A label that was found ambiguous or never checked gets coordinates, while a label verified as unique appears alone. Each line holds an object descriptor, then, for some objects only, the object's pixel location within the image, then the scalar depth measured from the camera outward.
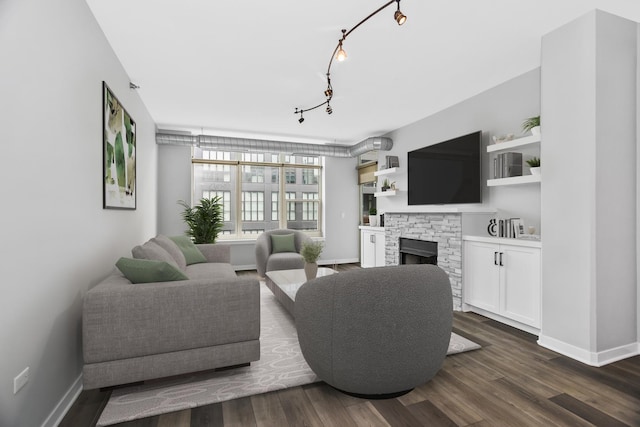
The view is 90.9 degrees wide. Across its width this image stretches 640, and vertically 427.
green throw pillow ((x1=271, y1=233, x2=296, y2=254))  5.49
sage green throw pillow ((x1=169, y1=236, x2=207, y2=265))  4.21
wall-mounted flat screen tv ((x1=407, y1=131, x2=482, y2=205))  4.02
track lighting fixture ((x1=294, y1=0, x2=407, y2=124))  1.79
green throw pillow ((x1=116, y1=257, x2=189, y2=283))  2.13
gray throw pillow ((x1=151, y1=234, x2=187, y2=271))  3.54
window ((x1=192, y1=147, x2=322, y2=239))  6.50
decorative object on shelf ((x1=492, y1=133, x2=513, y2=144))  3.55
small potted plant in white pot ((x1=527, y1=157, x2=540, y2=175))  3.05
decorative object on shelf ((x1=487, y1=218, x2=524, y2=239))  3.37
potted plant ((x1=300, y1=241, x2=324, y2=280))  3.51
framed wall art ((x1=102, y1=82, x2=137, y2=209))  2.68
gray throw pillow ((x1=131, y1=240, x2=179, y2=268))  2.69
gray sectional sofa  1.86
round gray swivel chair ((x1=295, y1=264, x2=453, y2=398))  1.70
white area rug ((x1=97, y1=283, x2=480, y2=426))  1.85
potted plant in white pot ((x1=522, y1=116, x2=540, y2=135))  3.08
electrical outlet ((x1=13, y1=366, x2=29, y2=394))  1.43
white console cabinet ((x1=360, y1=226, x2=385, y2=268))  5.56
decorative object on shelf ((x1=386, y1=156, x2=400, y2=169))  5.64
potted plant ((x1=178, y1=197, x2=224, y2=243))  5.60
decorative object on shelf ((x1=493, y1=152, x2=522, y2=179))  3.46
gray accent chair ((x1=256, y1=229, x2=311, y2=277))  4.95
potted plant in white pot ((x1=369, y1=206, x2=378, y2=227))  6.09
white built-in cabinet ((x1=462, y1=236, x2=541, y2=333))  3.03
